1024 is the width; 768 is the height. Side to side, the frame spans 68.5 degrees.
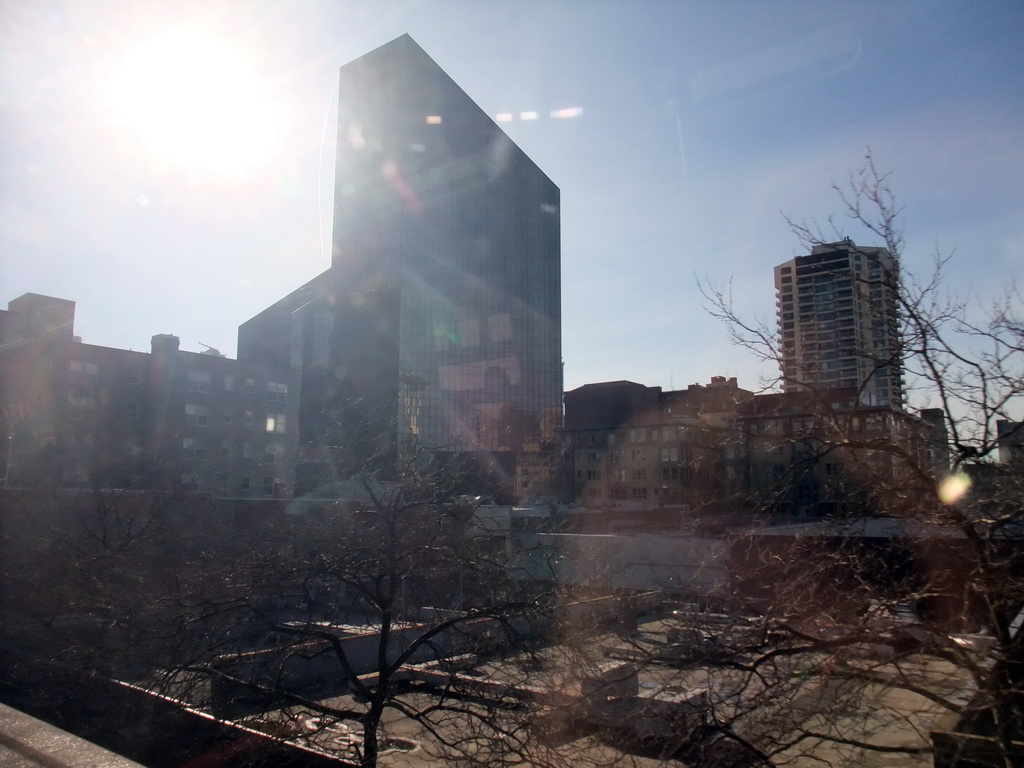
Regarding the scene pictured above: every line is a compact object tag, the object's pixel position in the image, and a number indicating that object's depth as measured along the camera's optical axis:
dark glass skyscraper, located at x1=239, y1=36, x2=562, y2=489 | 82.69
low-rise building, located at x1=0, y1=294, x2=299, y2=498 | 29.53
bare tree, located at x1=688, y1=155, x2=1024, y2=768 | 4.53
